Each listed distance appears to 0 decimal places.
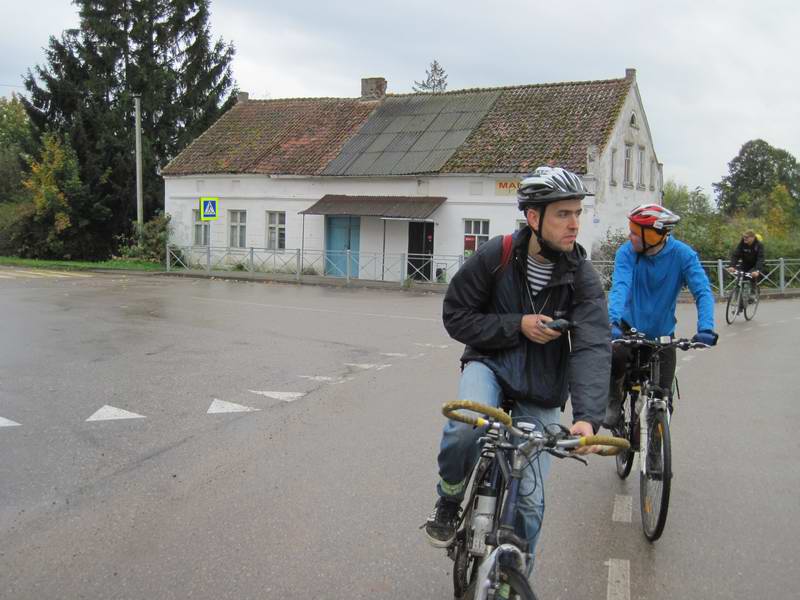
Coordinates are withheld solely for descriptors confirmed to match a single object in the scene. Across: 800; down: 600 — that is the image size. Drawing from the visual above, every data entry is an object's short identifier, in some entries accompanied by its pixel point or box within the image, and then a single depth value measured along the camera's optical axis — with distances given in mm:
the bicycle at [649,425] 4496
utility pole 33188
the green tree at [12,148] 38656
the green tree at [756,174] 83312
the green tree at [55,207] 35781
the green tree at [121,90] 37562
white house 27156
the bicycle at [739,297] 15914
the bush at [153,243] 34281
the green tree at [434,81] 87250
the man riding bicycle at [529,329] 3311
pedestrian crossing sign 28906
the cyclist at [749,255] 15969
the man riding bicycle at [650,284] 5133
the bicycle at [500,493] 2754
